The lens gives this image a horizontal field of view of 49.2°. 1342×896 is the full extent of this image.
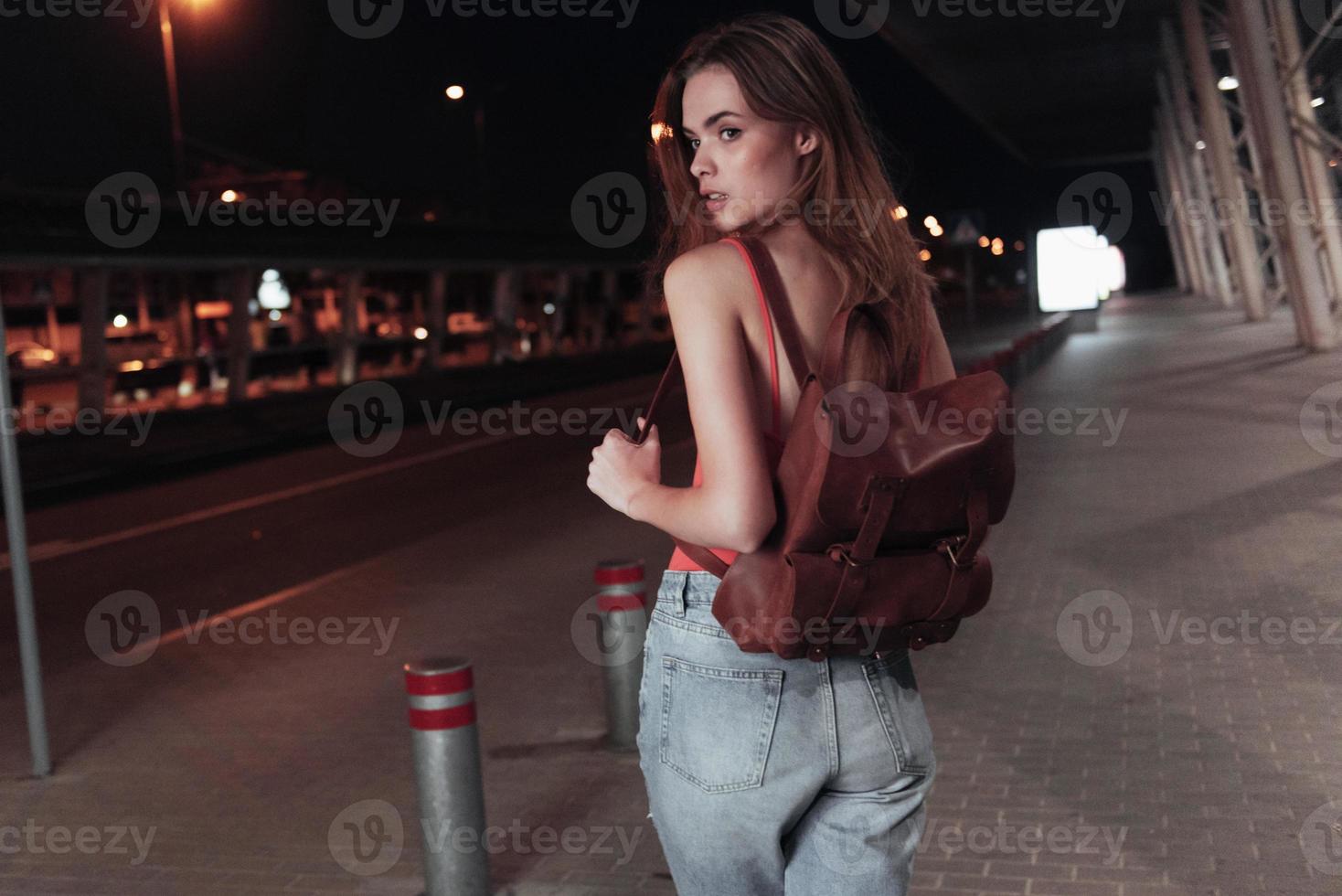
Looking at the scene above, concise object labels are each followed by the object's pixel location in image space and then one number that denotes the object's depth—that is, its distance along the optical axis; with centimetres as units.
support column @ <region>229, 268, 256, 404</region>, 2238
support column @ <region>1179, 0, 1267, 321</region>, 3009
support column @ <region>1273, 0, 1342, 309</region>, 2367
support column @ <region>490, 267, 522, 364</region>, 3167
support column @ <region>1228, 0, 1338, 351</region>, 2084
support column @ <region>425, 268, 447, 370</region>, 2844
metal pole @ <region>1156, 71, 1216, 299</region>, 4653
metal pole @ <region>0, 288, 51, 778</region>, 589
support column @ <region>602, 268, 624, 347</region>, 3828
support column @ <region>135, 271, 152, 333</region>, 2027
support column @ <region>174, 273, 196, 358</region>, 2120
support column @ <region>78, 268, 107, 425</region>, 1916
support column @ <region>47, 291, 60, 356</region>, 1877
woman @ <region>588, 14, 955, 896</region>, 189
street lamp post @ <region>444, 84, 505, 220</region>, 4166
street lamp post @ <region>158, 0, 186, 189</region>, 2594
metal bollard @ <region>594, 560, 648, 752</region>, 596
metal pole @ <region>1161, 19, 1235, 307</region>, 3866
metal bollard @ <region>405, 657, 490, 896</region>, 448
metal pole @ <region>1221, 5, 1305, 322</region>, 2136
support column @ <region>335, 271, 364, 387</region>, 2552
